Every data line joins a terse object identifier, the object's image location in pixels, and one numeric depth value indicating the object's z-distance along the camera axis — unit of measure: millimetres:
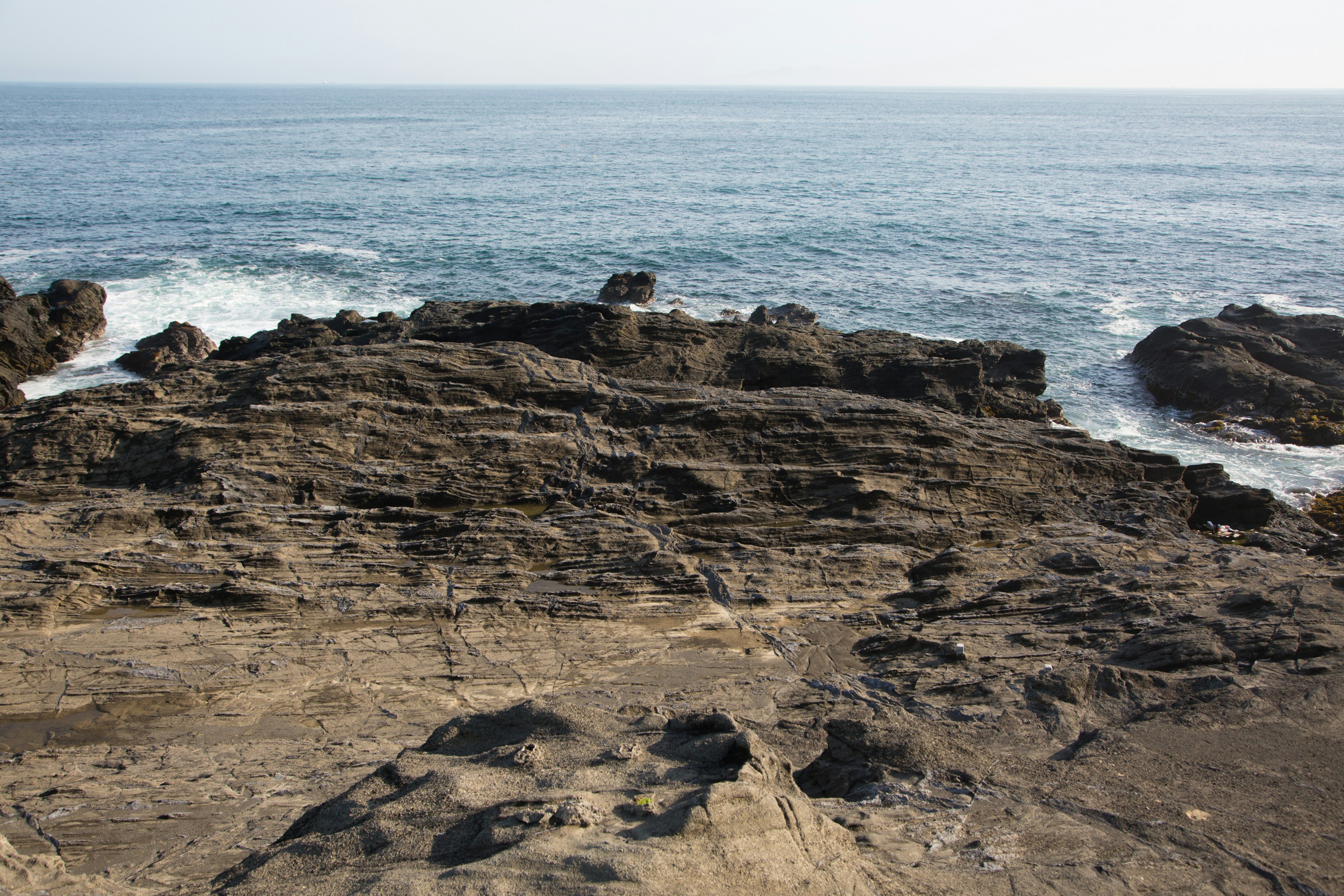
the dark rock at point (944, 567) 13797
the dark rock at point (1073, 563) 13734
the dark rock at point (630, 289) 37375
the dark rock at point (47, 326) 27797
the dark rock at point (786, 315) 34656
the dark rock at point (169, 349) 29141
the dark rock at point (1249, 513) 18188
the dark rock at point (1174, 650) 10156
